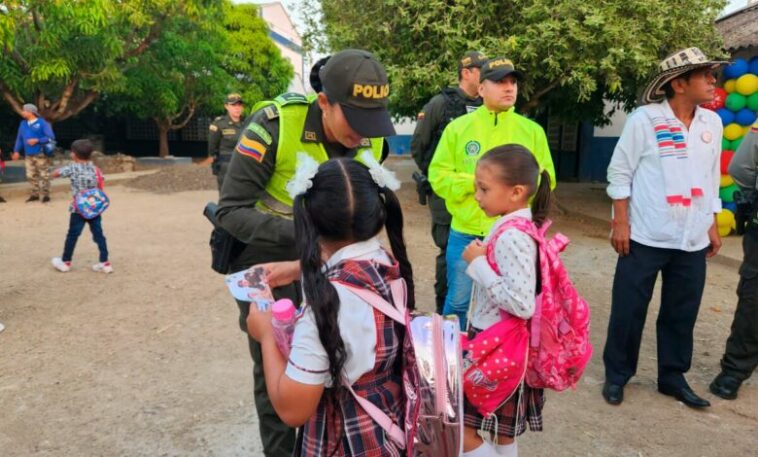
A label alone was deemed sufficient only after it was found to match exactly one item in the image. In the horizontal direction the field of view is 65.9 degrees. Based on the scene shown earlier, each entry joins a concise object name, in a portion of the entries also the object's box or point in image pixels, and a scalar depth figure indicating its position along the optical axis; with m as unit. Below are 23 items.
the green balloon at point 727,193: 7.72
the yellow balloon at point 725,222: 7.75
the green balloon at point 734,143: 7.87
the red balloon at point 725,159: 7.87
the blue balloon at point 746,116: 7.82
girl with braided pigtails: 1.50
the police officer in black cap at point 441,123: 4.17
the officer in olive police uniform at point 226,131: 7.80
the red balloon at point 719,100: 8.02
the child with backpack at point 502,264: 2.15
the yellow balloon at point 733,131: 7.86
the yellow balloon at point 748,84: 7.70
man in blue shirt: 10.46
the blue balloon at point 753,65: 7.82
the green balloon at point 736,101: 7.83
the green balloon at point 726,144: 7.97
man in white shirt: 3.14
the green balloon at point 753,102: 7.70
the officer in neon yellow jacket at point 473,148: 3.27
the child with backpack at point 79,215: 5.97
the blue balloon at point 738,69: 7.91
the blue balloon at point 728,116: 7.94
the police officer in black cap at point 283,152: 1.87
